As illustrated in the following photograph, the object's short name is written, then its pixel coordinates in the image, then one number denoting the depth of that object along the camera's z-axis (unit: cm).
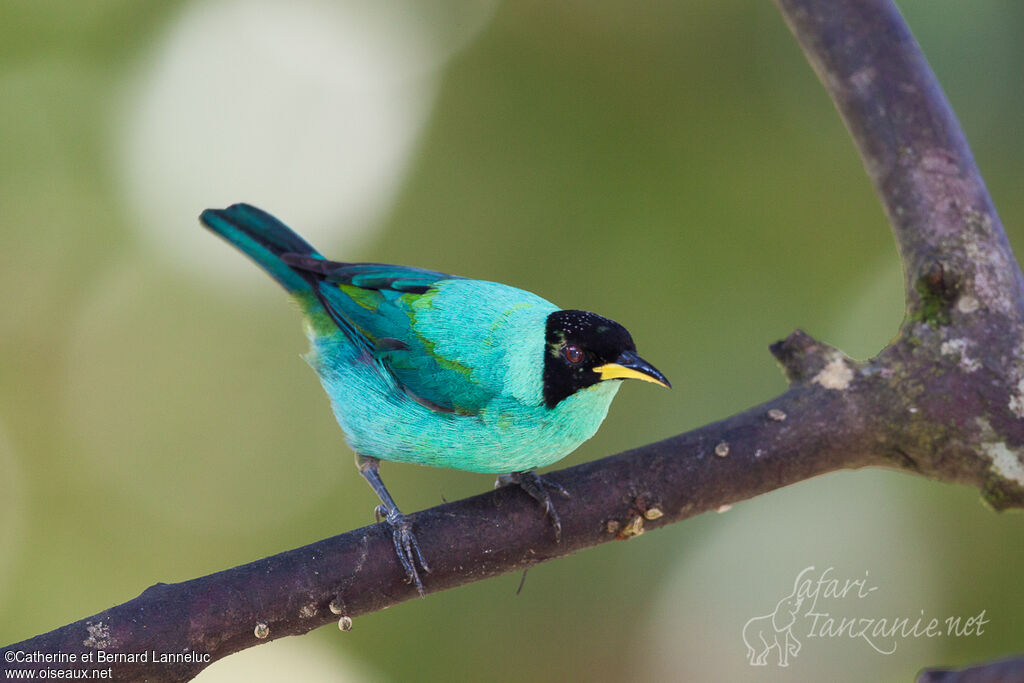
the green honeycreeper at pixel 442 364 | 613
